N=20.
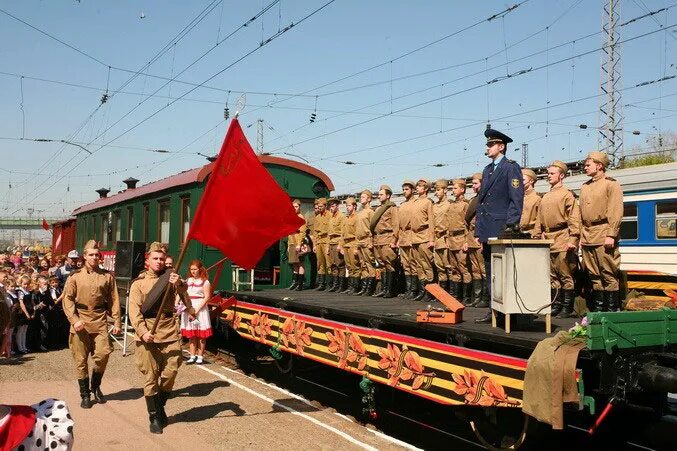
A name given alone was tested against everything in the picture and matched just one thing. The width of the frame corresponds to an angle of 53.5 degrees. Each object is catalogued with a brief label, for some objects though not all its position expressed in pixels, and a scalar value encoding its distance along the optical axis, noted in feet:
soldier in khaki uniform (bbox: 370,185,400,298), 32.58
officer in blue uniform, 20.11
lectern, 17.75
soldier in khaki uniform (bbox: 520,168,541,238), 25.86
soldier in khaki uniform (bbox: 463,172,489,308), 27.30
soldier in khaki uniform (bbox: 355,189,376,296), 34.45
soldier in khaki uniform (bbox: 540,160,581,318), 22.76
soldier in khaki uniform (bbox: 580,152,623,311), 20.70
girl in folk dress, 35.14
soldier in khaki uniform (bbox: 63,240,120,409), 25.95
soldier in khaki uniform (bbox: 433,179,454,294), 29.94
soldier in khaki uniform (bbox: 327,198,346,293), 37.11
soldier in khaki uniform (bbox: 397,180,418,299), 30.86
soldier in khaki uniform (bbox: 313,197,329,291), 38.24
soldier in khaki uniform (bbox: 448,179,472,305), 28.78
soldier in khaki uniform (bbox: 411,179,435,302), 29.91
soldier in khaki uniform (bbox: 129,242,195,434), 21.94
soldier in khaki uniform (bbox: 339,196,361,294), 35.68
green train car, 39.65
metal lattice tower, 85.35
